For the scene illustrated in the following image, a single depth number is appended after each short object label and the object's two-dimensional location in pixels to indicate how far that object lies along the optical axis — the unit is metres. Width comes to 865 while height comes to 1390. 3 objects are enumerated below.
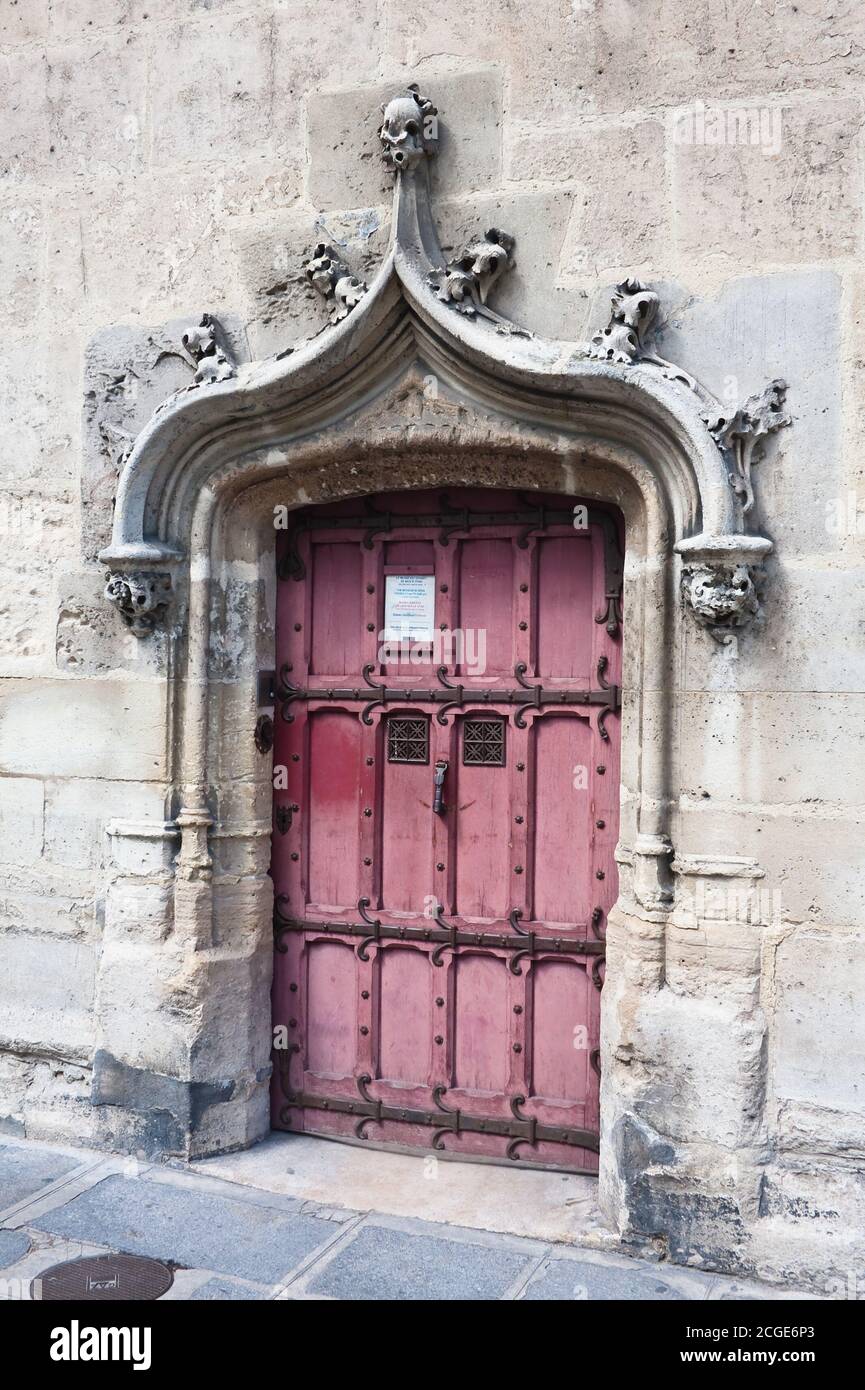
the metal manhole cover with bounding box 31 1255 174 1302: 2.78
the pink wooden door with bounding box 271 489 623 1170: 3.39
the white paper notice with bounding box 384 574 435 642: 3.53
